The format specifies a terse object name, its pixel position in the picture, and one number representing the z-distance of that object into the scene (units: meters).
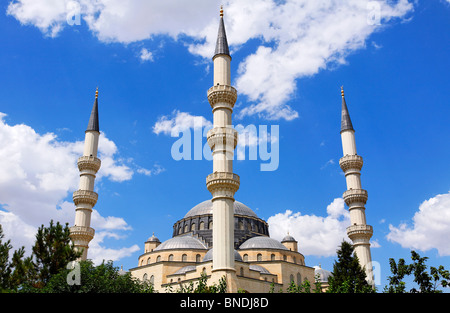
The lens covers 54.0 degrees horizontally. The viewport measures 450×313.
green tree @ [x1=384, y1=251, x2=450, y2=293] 23.38
